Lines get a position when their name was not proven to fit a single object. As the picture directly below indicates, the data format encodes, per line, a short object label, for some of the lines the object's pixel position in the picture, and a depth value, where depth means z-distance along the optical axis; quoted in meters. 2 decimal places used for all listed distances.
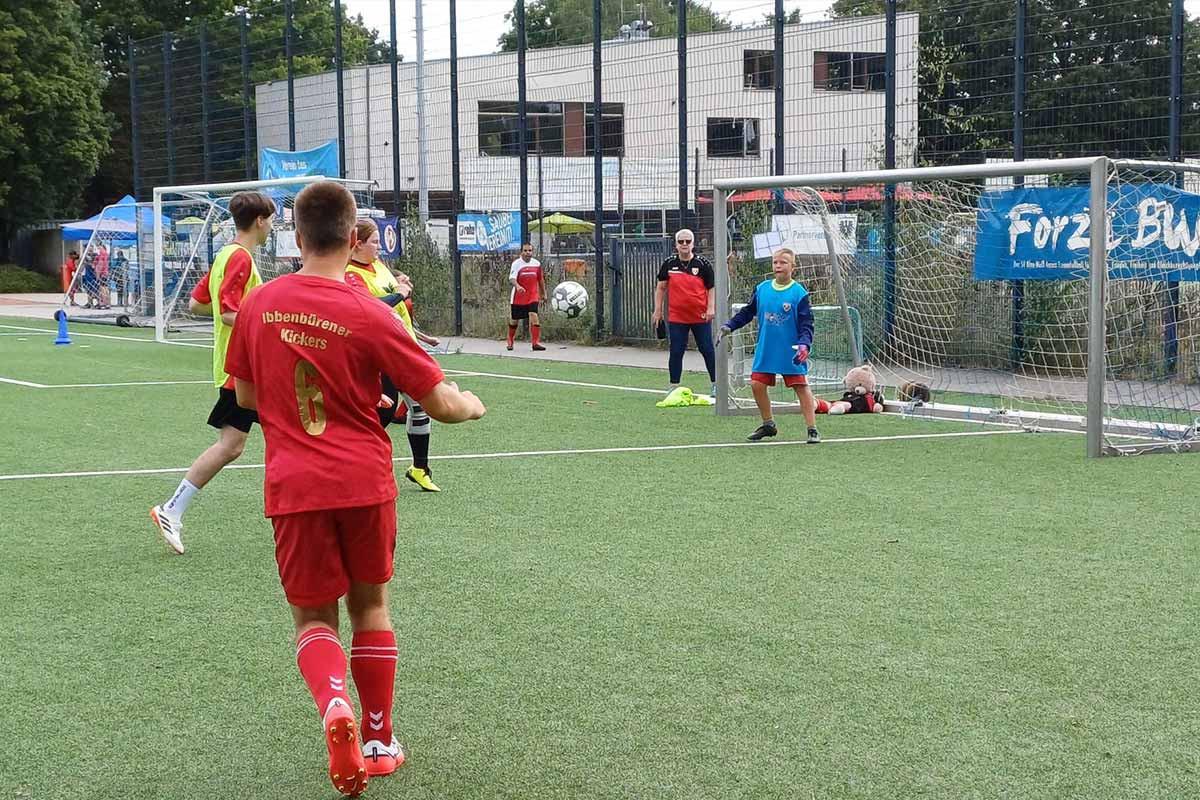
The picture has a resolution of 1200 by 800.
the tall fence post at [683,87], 21.02
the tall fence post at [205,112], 32.25
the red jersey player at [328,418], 4.00
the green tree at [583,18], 22.17
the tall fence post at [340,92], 28.16
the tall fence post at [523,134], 24.06
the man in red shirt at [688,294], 15.67
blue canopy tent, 29.97
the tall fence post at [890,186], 15.02
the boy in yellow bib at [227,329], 7.41
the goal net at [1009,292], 11.69
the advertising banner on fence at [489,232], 24.77
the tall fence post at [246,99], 30.73
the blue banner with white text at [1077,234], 11.76
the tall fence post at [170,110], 33.50
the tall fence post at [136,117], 34.09
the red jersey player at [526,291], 22.45
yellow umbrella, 24.30
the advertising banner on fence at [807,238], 14.88
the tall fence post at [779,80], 19.73
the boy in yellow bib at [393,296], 8.29
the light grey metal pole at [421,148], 27.23
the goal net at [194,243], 23.66
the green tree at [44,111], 50.19
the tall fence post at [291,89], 29.83
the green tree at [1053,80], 15.75
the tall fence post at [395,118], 26.48
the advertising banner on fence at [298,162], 27.00
